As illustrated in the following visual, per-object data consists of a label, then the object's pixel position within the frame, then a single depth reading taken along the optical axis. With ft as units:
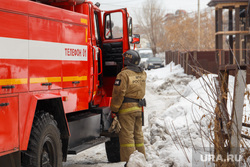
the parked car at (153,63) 132.87
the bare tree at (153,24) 219.82
